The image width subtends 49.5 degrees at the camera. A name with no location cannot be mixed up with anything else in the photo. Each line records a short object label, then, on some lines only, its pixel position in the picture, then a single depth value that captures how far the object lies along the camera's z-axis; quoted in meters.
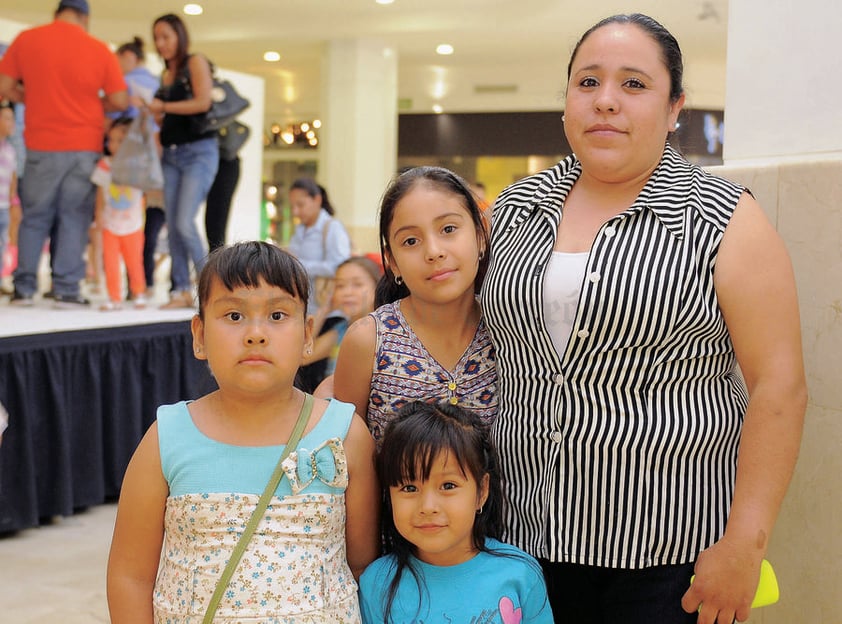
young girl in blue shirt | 1.45
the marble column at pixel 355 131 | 12.05
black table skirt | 3.59
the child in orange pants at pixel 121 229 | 5.28
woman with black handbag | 4.89
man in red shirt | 4.70
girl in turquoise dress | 1.37
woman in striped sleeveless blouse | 1.31
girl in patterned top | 1.56
